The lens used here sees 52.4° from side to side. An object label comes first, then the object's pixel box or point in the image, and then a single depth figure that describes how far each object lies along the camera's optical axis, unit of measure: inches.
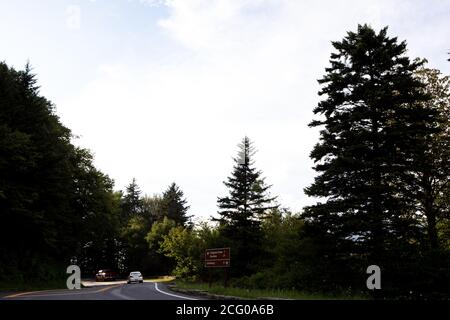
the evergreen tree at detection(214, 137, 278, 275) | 1476.4
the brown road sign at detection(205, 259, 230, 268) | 1015.6
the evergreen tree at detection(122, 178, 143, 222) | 4340.6
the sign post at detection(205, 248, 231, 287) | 1017.5
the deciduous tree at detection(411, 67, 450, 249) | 1034.1
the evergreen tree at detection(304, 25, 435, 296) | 892.0
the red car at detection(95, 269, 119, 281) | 2721.5
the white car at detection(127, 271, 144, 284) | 1898.4
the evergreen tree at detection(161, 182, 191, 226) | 3735.2
